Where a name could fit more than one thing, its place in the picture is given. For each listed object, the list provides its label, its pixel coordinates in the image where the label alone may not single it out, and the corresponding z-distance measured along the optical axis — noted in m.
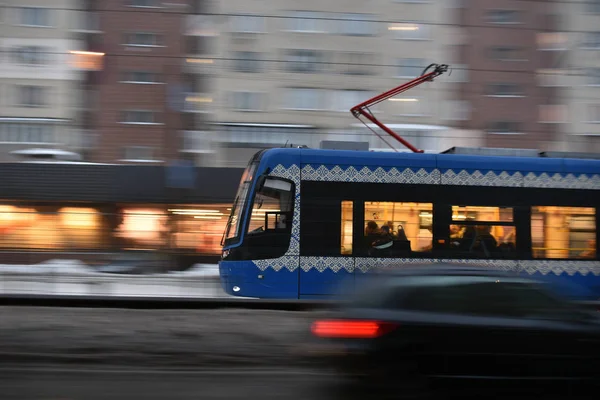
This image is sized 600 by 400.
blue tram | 12.75
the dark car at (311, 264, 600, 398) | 5.61
